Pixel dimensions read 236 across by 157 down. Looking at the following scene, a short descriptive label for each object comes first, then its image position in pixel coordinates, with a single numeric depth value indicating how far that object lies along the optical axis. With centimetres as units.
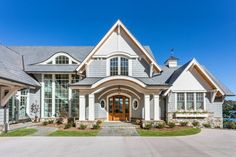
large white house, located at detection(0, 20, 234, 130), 1602
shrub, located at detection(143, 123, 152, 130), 1413
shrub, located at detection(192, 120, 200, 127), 1666
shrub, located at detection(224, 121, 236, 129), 1619
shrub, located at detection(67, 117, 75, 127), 1792
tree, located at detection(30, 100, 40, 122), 1891
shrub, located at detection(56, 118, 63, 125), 1730
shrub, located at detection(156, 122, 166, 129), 1427
